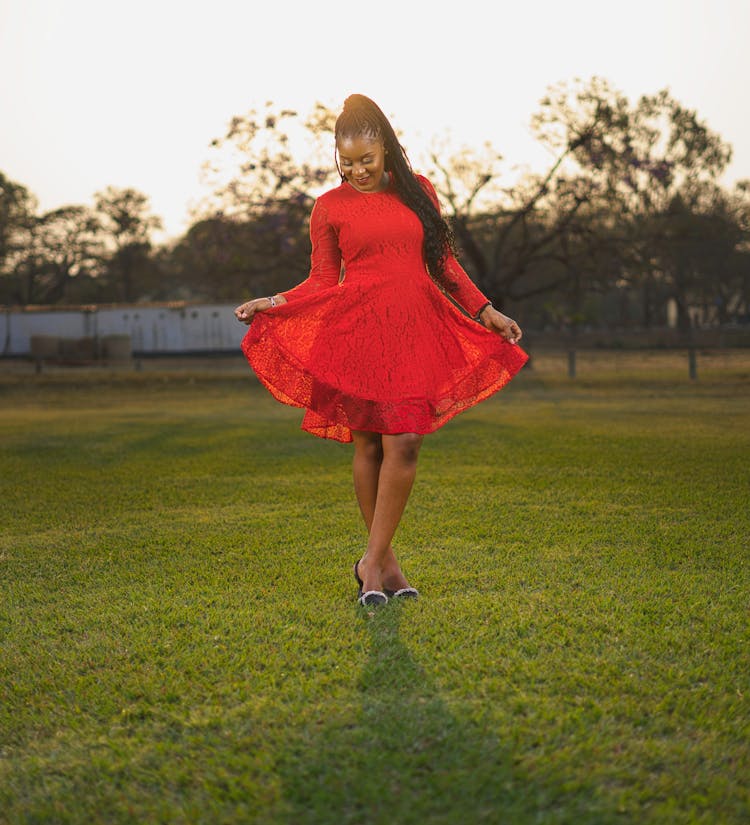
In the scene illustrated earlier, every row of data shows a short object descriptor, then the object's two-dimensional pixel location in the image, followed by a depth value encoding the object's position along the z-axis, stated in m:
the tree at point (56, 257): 54.06
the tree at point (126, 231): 58.09
